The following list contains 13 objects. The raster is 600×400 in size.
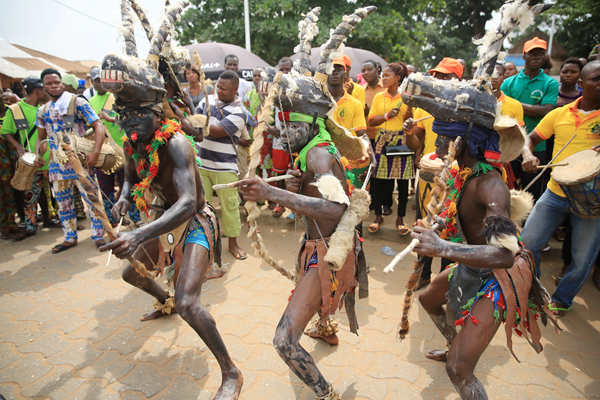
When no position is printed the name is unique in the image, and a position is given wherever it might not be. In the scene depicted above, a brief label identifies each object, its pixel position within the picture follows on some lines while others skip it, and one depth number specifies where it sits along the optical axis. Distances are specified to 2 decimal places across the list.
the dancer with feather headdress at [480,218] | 1.86
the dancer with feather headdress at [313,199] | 2.05
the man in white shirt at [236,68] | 6.93
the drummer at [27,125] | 5.46
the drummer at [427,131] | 3.92
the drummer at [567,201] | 3.19
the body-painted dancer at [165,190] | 2.38
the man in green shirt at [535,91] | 4.63
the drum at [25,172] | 5.36
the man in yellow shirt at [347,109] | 4.90
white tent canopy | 11.68
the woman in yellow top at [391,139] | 5.10
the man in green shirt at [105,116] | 5.44
